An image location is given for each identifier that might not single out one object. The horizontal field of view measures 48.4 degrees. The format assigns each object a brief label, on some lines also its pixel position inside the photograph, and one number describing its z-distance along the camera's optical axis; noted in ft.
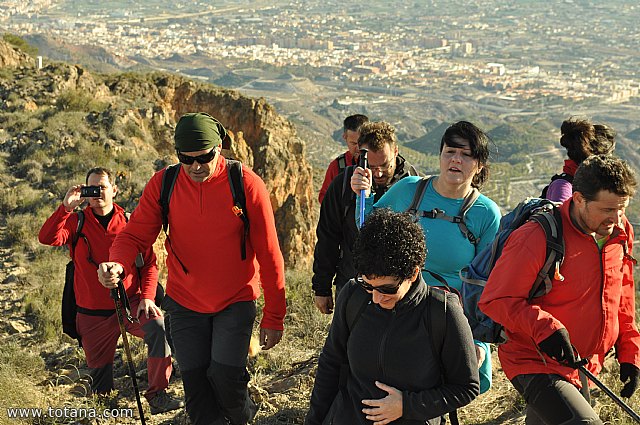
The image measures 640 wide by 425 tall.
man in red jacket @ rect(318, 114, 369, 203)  18.17
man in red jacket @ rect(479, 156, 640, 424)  9.69
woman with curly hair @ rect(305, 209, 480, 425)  8.27
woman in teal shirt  11.85
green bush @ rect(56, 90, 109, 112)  46.46
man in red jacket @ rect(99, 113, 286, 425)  12.25
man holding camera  15.38
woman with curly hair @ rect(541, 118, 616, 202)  13.43
